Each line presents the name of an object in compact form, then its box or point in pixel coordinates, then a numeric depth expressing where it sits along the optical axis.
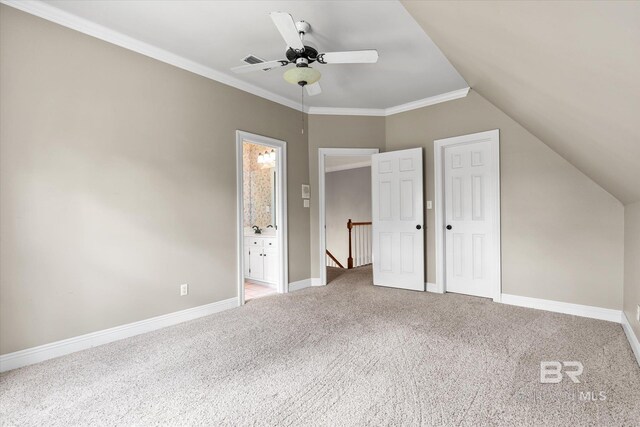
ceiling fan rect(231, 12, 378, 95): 2.42
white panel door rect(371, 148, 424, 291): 4.40
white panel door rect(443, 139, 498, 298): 3.92
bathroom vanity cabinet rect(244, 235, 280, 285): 4.73
